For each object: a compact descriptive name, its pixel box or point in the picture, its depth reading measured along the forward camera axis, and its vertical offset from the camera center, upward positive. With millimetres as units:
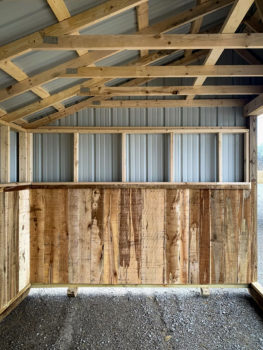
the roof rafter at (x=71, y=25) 1679 +1140
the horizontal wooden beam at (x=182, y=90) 2869 +1067
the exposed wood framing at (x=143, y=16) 1939 +1408
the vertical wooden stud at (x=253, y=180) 3316 -100
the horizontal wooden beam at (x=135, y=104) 3328 +1026
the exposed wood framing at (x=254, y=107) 2900 +898
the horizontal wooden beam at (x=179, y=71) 2350 +1070
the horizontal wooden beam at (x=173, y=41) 1823 +1091
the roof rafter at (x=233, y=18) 1581 +1182
